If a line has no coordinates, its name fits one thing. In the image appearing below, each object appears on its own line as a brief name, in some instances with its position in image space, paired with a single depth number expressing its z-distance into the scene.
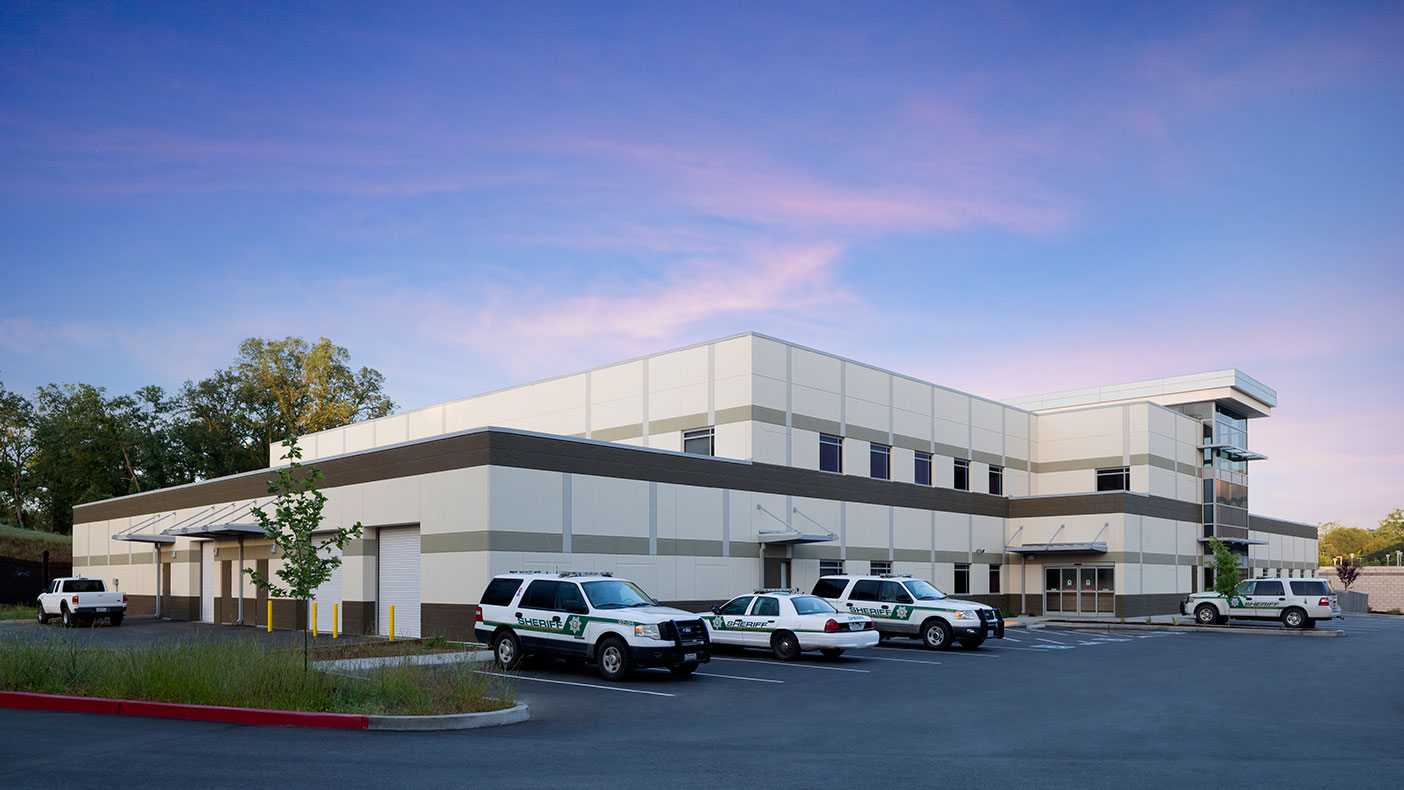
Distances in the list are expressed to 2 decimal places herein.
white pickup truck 37.50
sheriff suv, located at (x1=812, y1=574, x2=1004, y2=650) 27.58
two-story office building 29.22
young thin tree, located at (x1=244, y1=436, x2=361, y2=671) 16.27
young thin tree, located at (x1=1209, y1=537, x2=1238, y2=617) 42.06
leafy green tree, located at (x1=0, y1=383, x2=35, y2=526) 79.19
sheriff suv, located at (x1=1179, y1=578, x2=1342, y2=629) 39.91
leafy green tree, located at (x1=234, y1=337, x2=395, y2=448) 72.88
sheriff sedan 23.67
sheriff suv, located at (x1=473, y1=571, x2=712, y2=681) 19.36
